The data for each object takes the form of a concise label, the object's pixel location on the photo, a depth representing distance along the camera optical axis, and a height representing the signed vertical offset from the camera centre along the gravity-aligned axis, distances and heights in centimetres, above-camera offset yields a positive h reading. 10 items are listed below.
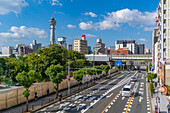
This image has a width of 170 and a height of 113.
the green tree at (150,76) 4866 -415
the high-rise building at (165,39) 3628 +493
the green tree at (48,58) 4331 +70
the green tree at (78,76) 4015 -351
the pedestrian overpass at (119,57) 9876 +247
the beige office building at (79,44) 19775 +1928
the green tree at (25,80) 2234 -252
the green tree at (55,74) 2945 -228
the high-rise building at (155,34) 8109 +1354
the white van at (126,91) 3262 -570
